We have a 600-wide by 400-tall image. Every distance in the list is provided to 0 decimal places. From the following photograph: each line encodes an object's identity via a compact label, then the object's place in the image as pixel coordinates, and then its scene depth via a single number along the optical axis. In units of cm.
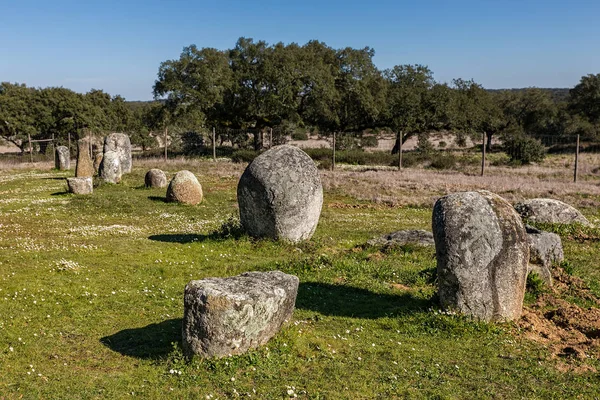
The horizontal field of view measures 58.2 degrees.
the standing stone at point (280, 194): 1508
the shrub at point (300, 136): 7043
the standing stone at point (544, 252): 1130
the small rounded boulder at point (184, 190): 2288
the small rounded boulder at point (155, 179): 2767
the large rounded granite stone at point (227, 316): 743
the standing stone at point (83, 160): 3066
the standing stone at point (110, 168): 2870
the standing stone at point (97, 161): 3384
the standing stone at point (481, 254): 896
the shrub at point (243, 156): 4172
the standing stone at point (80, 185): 2478
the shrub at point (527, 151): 4381
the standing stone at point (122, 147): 3369
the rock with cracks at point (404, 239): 1484
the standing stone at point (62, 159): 3703
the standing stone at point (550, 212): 1802
